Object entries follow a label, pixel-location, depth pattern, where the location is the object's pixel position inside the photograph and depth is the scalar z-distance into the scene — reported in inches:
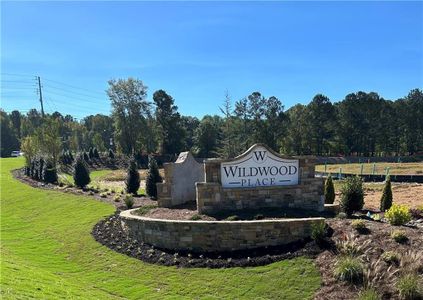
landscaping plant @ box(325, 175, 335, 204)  634.2
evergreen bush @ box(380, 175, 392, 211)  558.6
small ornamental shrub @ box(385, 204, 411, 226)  376.2
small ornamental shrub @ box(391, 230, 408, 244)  338.3
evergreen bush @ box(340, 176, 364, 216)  445.1
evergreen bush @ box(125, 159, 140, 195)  949.8
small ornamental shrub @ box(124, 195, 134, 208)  711.2
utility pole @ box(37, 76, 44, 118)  2188.5
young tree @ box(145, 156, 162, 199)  873.5
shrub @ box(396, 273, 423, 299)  273.6
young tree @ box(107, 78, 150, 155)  2396.7
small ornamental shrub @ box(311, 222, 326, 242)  369.1
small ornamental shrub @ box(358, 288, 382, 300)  276.8
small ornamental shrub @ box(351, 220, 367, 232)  369.9
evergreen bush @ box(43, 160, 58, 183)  1252.5
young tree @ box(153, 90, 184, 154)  2484.0
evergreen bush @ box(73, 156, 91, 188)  1113.4
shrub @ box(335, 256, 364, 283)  306.3
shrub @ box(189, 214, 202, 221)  467.0
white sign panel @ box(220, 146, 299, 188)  491.8
